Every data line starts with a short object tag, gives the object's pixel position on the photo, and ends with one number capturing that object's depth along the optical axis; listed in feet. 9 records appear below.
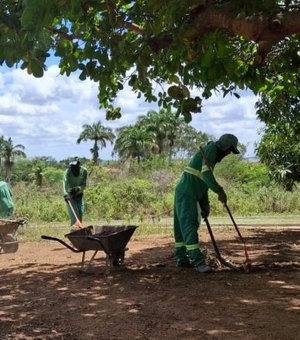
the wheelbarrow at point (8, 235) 28.37
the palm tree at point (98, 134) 234.58
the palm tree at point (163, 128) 205.36
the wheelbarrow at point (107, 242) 25.39
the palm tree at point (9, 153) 228.63
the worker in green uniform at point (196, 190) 25.45
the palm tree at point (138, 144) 200.85
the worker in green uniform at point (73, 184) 36.32
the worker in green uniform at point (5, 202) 33.81
